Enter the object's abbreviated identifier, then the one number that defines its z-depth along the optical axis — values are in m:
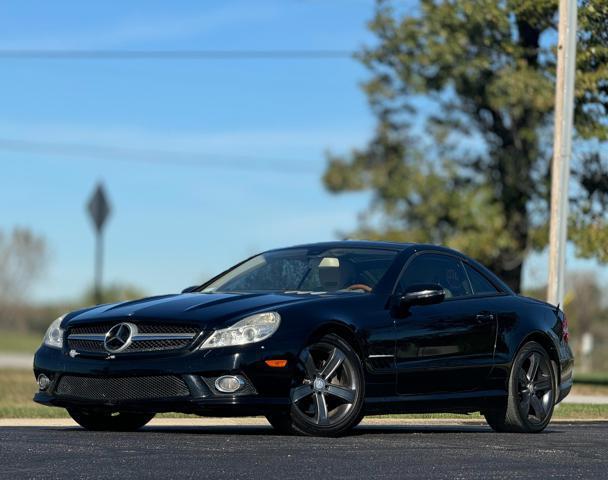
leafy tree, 26.95
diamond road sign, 39.09
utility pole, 17.61
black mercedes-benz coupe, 10.01
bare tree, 101.84
